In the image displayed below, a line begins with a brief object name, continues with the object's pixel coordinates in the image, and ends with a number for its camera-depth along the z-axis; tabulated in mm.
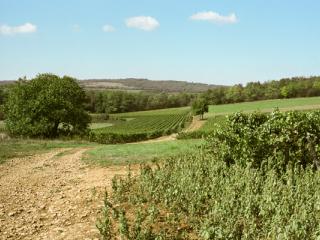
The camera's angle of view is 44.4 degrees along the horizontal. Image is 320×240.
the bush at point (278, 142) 13961
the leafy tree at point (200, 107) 94250
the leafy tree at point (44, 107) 40844
